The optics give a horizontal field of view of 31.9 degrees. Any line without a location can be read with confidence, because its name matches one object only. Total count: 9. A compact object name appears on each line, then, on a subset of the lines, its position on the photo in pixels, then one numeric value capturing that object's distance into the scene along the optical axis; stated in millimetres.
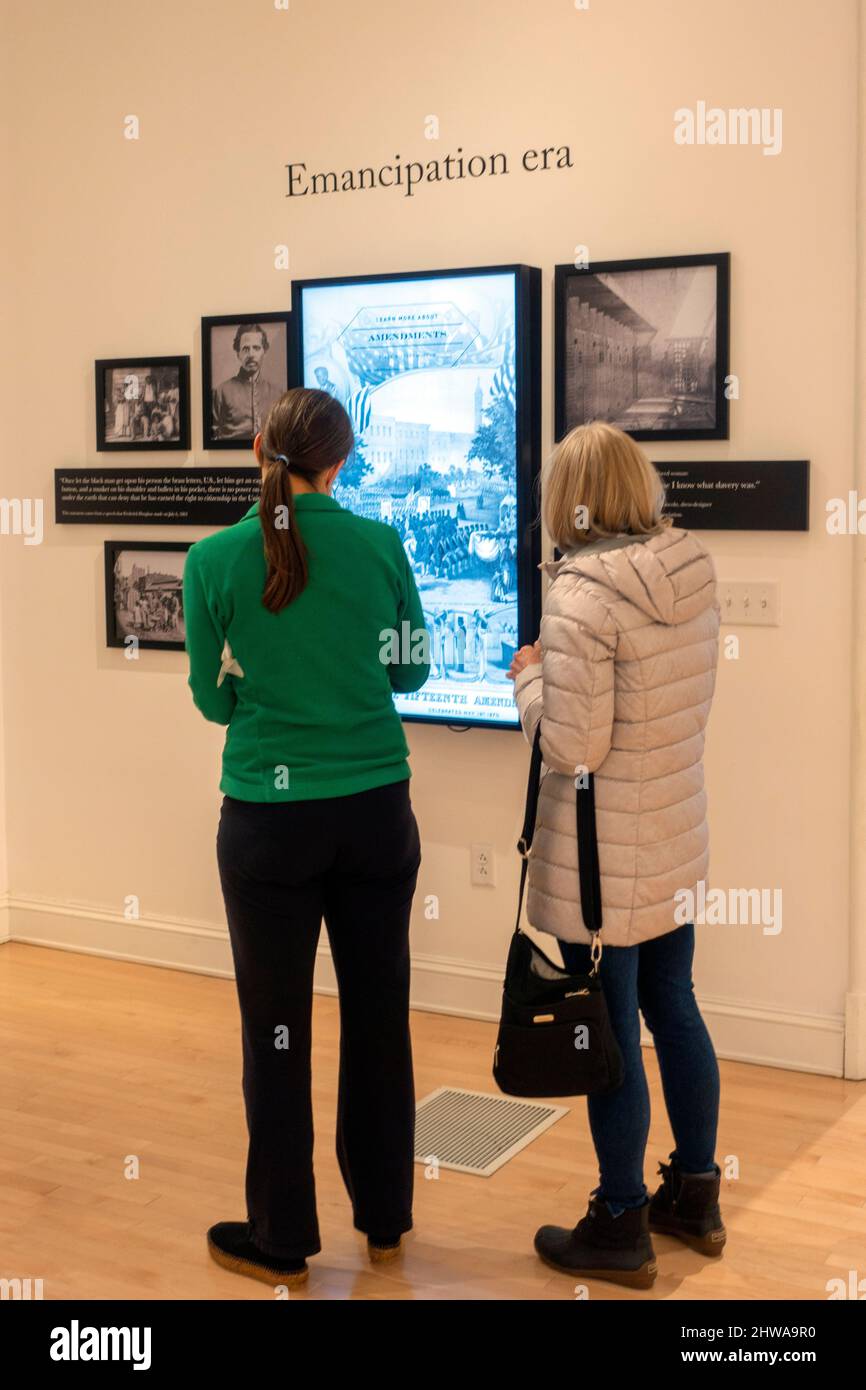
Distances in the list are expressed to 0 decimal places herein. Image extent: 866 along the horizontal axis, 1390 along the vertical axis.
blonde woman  2633
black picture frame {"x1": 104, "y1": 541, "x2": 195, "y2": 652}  4829
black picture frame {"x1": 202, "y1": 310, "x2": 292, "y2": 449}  4568
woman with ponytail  2668
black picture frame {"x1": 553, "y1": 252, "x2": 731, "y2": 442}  3838
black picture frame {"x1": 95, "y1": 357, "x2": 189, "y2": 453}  4746
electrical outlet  4379
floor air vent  3488
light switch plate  3883
